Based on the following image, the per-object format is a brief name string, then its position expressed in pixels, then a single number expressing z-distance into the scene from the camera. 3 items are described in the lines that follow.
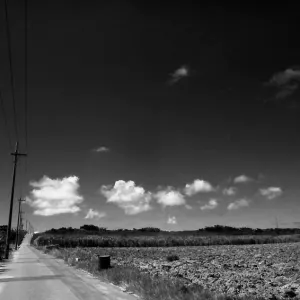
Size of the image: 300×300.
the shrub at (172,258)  32.08
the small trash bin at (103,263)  19.33
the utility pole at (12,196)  34.53
